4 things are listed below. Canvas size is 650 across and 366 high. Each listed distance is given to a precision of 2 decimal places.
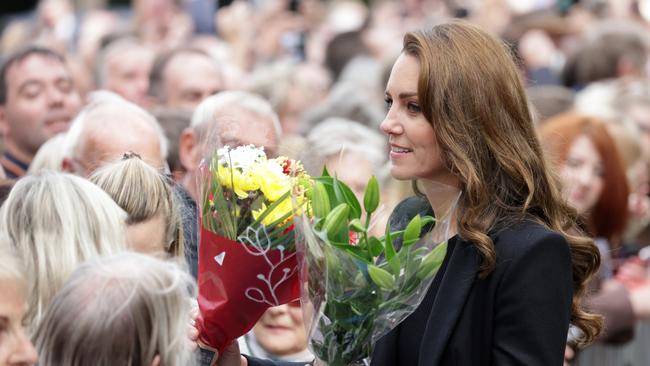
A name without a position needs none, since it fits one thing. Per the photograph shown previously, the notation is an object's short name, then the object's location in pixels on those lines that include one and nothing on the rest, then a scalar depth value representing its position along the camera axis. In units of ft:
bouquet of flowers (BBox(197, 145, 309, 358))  23.31
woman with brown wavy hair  23.99
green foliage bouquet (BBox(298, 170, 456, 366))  22.24
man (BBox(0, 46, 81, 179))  47.96
